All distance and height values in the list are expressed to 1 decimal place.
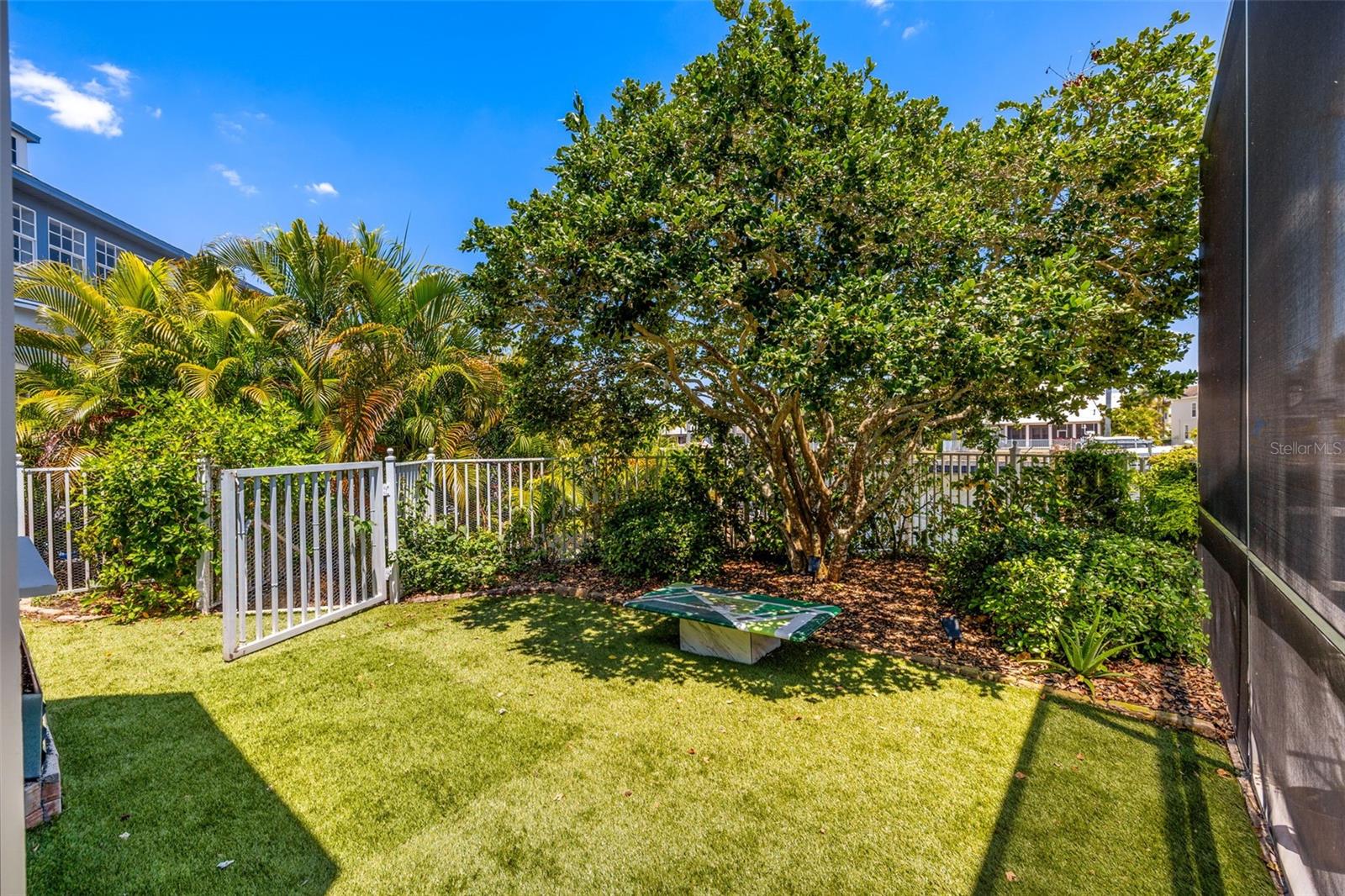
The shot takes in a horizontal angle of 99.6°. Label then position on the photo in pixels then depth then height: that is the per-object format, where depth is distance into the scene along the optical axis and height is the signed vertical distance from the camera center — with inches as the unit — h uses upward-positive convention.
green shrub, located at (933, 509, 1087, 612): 201.0 -41.3
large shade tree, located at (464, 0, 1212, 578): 162.4 +69.4
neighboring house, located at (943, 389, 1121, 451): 1165.8 +17.2
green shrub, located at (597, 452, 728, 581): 273.4 -45.0
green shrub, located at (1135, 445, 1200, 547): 201.9 -24.4
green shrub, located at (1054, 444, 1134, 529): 250.8 -20.5
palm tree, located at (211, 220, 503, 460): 316.2 +59.8
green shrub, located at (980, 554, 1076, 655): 177.8 -52.5
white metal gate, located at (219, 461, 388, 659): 189.8 -42.5
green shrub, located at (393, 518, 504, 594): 264.4 -54.9
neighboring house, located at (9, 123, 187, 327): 520.7 +224.3
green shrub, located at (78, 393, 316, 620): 221.5 -19.4
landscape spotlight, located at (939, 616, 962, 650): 179.3 -59.8
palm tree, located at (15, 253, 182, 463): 293.9 +54.8
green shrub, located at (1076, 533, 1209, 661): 169.0 -48.2
